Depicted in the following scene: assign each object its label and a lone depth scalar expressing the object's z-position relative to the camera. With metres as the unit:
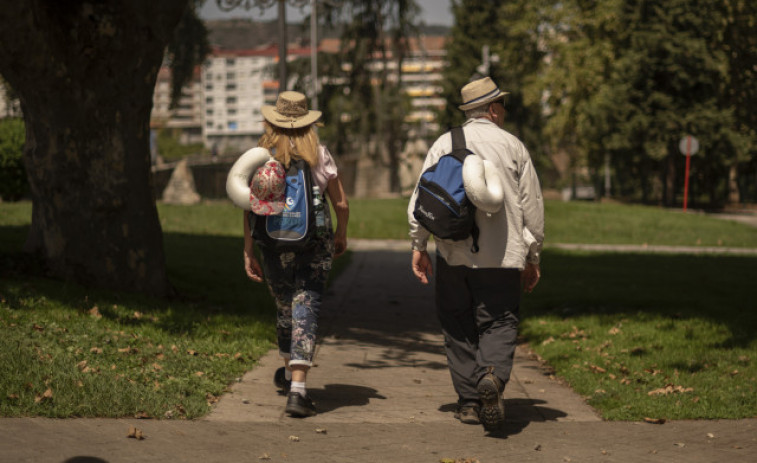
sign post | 34.47
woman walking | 5.92
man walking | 5.80
